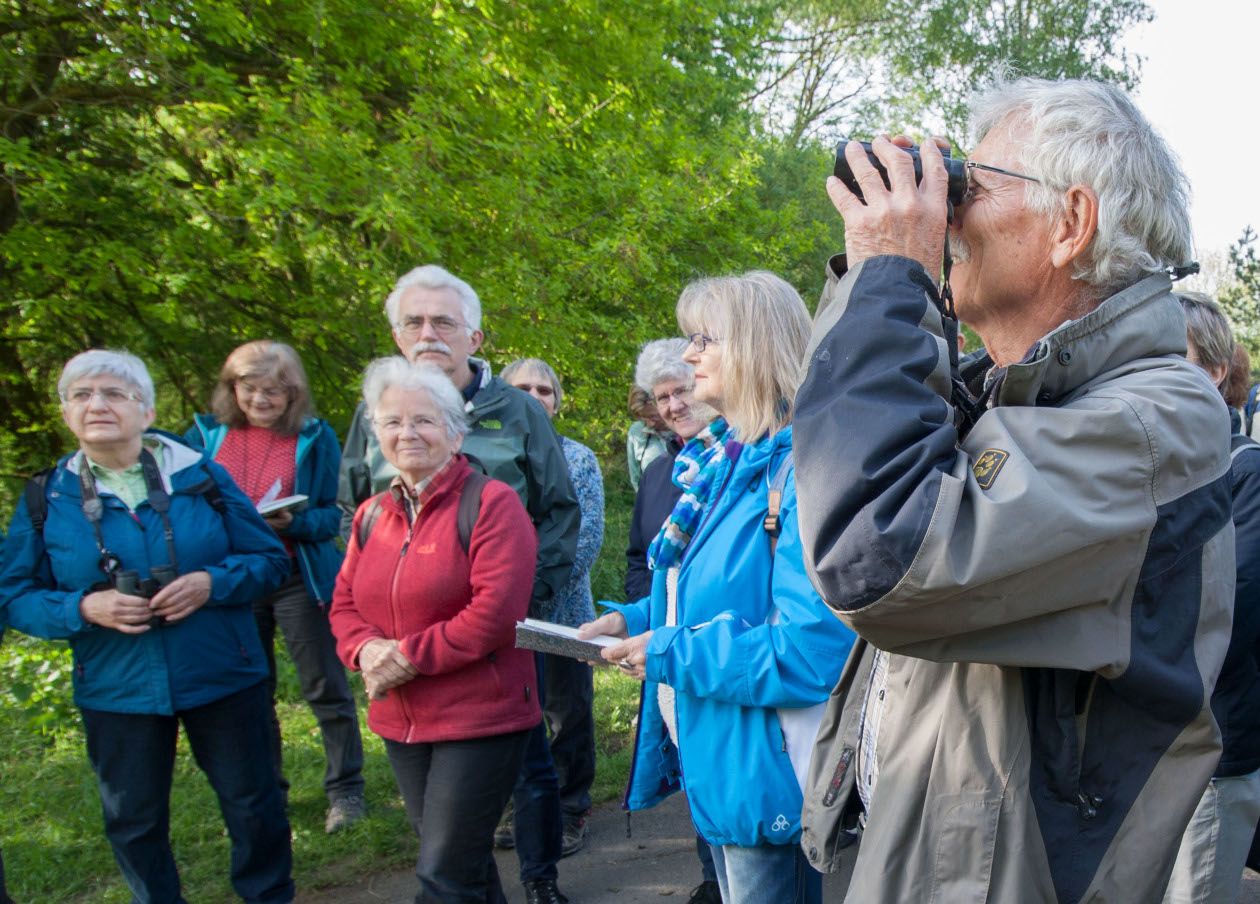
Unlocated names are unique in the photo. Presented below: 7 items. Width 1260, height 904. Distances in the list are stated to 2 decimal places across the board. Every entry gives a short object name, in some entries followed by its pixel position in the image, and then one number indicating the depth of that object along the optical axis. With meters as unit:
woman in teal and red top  4.70
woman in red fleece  3.01
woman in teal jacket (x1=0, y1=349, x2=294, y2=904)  3.37
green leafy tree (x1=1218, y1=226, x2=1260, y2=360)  11.74
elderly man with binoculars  1.18
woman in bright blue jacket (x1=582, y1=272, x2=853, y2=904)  2.23
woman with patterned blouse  4.61
